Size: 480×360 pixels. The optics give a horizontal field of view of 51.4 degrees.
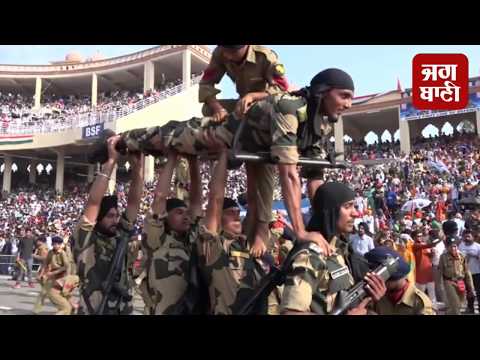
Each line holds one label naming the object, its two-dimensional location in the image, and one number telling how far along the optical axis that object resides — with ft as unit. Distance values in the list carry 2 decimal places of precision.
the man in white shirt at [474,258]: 27.09
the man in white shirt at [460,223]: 36.04
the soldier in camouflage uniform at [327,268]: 7.39
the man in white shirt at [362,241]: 30.22
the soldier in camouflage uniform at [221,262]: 10.59
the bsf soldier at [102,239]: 12.42
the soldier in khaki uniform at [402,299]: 9.75
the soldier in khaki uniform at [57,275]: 22.09
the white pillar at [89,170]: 104.75
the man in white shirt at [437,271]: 27.38
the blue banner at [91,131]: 90.43
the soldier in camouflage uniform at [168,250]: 11.41
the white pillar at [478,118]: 85.12
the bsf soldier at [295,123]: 10.21
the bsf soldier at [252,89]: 11.59
